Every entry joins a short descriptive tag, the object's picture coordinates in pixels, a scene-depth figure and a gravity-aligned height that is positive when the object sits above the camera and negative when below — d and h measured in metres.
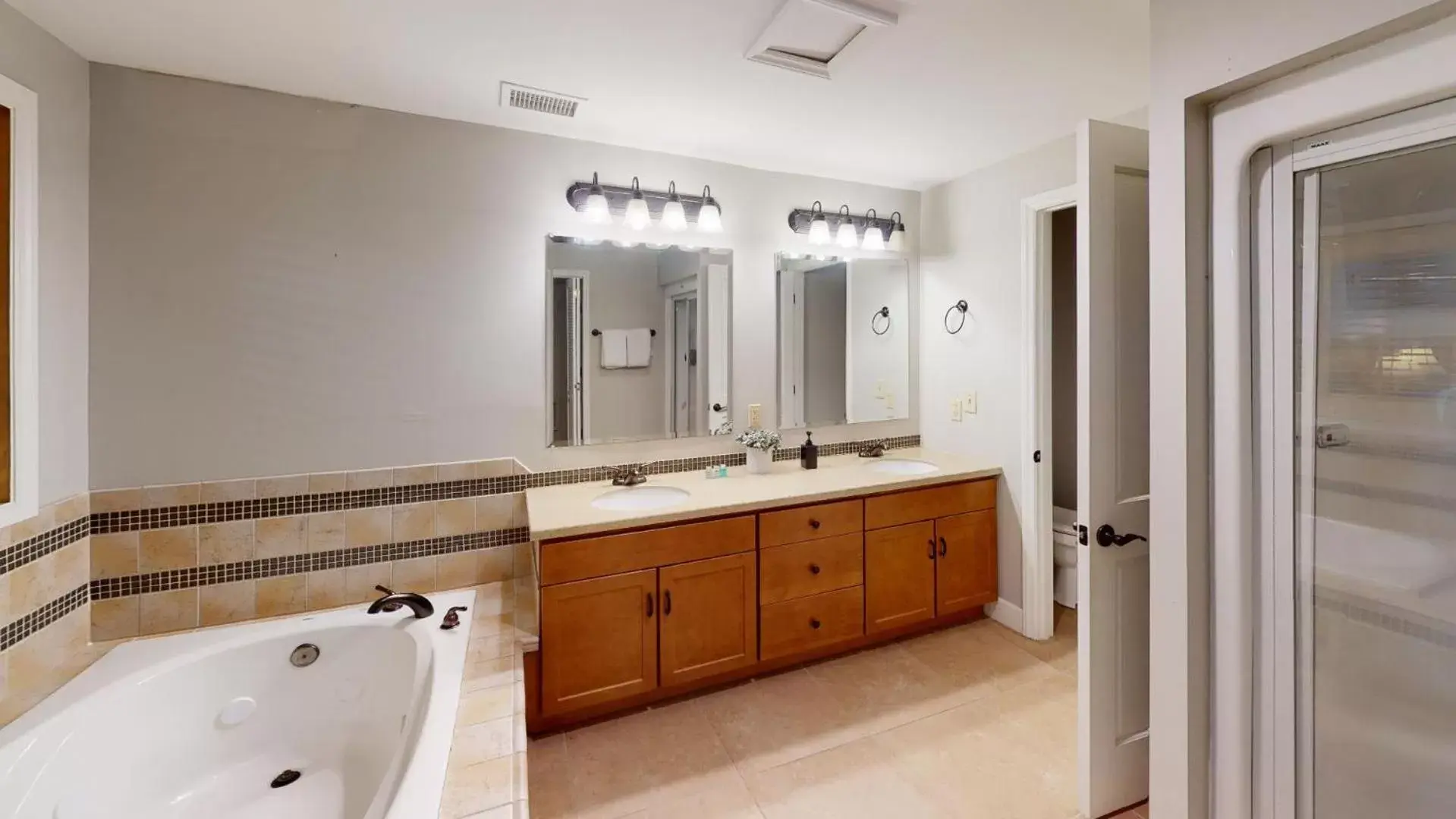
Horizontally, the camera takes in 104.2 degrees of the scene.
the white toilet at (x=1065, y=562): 2.89 -0.80
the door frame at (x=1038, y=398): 2.65 +0.04
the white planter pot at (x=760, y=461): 2.75 -0.26
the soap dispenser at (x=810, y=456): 2.87 -0.24
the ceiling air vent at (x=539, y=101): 2.06 +1.16
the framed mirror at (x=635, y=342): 2.50 +0.31
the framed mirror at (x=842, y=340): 2.99 +0.38
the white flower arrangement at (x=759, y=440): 2.76 -0.15
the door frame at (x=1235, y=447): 1.16 -0.08
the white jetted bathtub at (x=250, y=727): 1.40 -0.90
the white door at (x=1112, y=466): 1.57 -0.17
